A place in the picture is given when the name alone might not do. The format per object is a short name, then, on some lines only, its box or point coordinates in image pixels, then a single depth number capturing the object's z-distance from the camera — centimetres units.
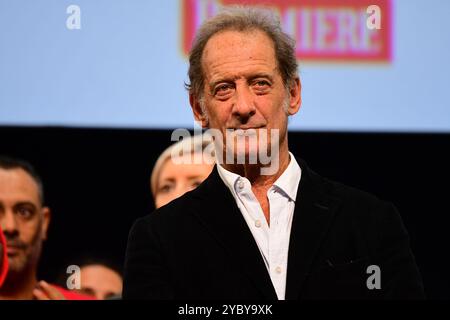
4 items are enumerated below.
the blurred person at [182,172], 512
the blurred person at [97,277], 551
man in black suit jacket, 331
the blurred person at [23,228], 526
